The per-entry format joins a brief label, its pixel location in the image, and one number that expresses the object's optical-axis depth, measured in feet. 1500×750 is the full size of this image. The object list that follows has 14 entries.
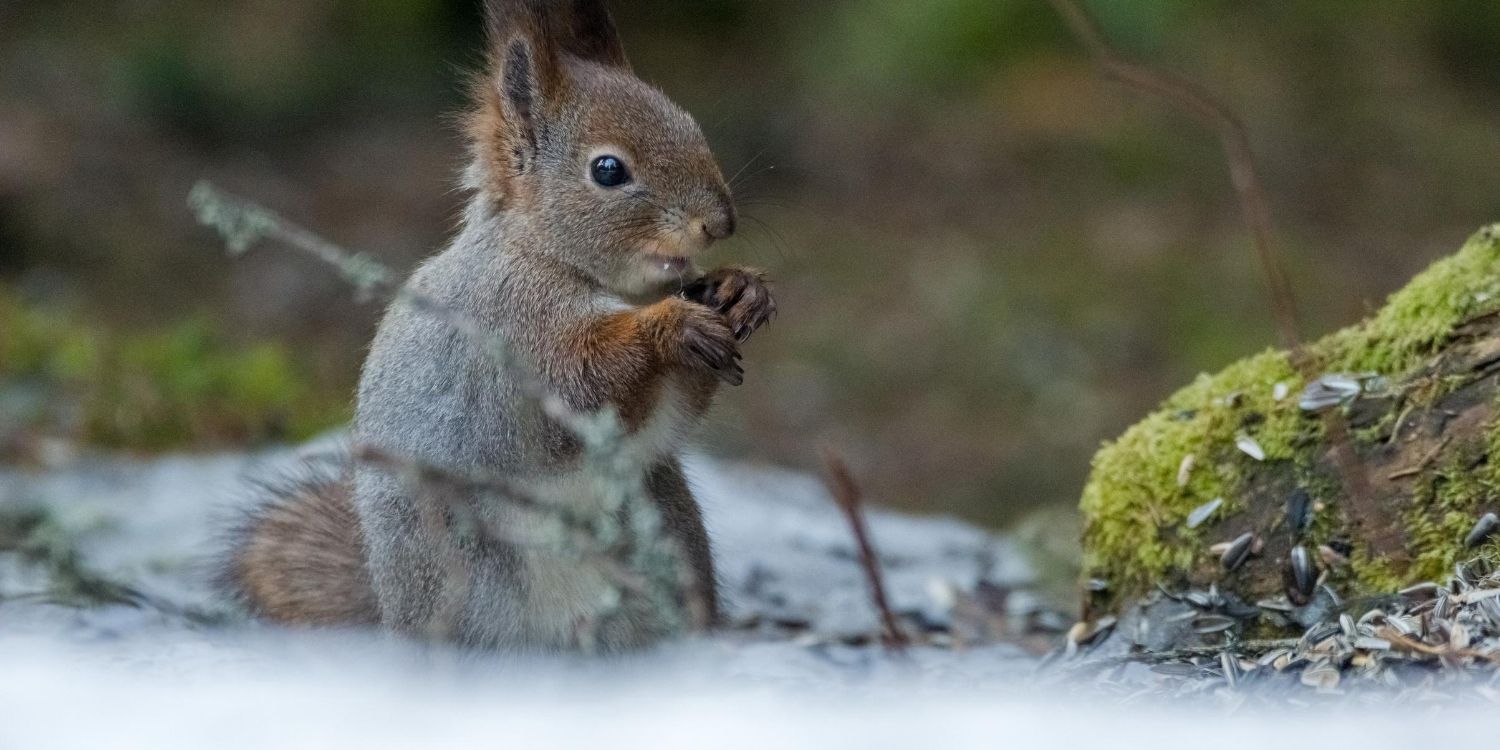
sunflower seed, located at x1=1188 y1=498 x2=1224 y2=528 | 25.16
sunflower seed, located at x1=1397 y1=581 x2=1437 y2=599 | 22.44
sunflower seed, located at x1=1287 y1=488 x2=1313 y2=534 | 24.30
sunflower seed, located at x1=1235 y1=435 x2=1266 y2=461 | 25.07
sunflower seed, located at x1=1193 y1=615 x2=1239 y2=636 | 24.14
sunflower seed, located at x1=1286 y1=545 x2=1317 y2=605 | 23.84
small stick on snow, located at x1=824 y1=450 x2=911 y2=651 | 15.38
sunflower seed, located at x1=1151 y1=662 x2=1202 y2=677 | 23.09
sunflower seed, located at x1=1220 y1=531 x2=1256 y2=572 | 24.57
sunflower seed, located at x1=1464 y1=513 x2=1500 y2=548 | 22.38
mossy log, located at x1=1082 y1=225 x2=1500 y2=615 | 23.08
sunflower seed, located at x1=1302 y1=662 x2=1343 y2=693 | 20.89
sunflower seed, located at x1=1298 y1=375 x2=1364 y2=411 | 24.53
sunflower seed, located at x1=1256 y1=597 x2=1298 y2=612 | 23.93
